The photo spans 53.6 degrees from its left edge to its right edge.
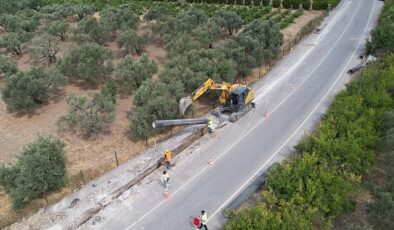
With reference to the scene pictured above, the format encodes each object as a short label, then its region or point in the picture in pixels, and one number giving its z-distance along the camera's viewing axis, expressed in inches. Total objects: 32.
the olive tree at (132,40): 1608.0
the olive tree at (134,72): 1290.6
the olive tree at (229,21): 1814.7
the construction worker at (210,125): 1035.8
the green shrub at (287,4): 2380.7
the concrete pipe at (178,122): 973.1
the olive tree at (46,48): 1574.2
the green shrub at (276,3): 2410.7
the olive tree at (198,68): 1198.9
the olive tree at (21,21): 1899.6
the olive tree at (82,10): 2175.2
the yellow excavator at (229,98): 1086.4
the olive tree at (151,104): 1033.5
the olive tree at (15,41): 1704.0
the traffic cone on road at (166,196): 825.0
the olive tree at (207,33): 1593.6
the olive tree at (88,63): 1343.5
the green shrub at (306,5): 2317.9
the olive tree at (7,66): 1409.9
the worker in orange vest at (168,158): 896.9
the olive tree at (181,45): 1471.5
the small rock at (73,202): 811.1
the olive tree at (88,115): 1061.8
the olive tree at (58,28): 1802.4
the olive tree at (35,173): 810.2
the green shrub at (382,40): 1448.1
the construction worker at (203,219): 717.9
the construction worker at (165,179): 823.1
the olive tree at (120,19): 1833.2
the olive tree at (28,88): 1200.4
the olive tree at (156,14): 1988.2
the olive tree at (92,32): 1708.9
